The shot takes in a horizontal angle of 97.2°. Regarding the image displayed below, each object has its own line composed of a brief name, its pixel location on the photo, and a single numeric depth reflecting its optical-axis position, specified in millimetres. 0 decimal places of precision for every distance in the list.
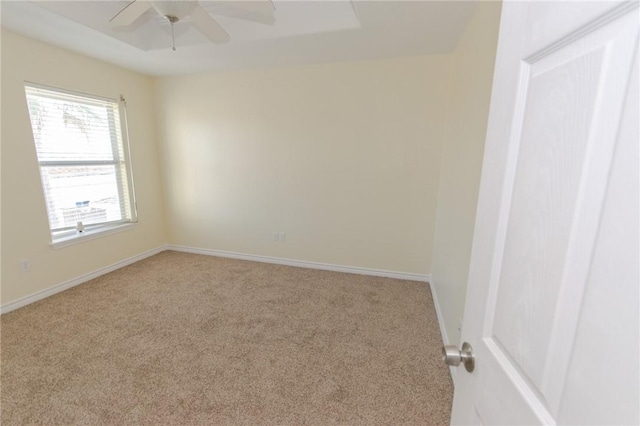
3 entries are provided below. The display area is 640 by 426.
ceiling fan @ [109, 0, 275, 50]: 1621
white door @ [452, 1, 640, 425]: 339
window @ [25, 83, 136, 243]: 2721
